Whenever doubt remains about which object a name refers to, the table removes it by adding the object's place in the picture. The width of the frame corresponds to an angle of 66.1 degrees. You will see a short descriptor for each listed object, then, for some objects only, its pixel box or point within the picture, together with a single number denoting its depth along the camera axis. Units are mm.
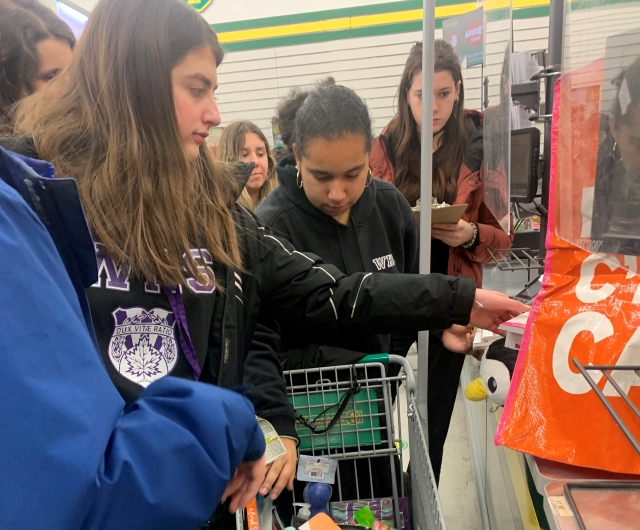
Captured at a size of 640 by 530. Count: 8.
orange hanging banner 747
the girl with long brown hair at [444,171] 1929
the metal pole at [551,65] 1541
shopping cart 1242
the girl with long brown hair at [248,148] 2705
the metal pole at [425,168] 1062
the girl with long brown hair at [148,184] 862
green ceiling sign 5934
